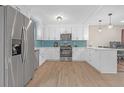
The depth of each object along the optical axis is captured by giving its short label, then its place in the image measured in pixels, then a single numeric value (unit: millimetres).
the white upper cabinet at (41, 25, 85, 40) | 4900
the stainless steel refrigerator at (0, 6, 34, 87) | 1398
